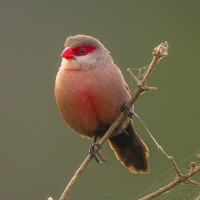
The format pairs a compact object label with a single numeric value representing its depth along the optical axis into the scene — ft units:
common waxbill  22.04
